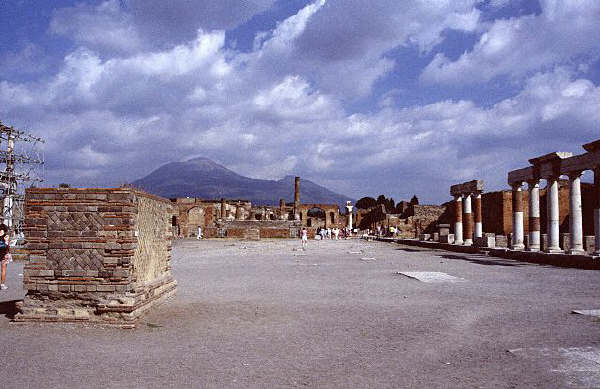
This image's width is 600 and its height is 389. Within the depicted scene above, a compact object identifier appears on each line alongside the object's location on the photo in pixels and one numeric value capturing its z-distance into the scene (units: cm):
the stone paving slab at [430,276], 1210
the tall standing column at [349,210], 6764
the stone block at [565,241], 2310
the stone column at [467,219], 2900
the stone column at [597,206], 1664
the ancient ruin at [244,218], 5125
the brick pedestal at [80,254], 679
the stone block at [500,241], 2697
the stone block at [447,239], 3115
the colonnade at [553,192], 1748
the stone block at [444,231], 3288
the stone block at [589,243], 2249
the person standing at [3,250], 1050
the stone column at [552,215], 1998
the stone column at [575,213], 1839
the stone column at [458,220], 2994
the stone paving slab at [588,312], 718
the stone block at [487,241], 2519
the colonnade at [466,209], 2834
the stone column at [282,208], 7938
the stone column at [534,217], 2127
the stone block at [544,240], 2345
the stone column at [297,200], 7438
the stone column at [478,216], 2825
